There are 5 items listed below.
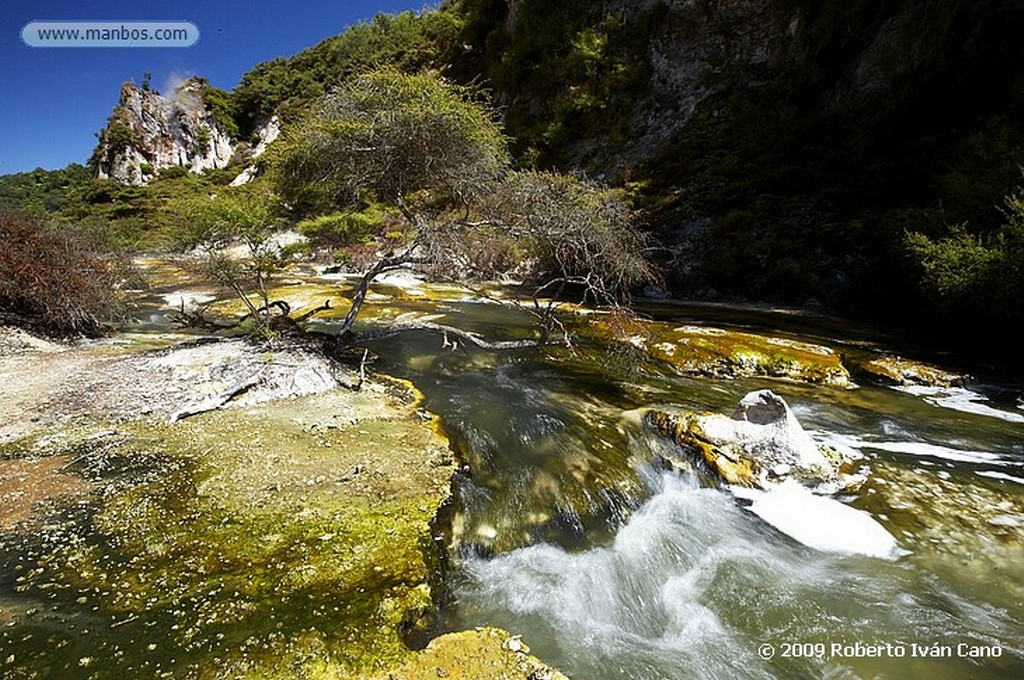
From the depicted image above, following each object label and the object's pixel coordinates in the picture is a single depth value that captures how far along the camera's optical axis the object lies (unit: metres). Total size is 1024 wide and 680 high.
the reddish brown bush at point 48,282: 10.39
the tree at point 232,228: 8.99
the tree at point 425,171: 9.04
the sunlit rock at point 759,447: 5.96
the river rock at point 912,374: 9.23
